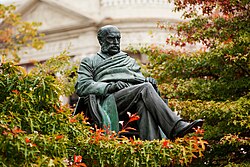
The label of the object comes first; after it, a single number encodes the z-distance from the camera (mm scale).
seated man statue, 7881
